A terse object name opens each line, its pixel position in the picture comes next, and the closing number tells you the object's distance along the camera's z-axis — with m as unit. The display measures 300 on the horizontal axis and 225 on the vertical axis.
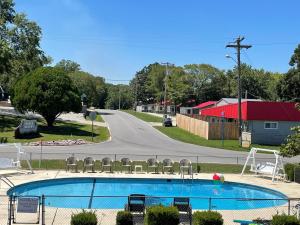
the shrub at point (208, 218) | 10.06
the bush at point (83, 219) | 9.73
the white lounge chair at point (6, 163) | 17.80
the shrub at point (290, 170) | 19.30
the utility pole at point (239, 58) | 33.09
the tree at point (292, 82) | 52.79
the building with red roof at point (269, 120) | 35.23
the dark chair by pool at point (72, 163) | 19.69
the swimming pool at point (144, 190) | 15.57
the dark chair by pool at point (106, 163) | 20.09
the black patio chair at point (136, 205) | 11.64
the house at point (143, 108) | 106.35
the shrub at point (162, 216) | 10.16
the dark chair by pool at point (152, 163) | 20.35
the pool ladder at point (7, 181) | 16.10
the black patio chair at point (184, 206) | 11.52
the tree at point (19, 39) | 47.17
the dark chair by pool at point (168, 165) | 20.55
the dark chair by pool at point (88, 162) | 19.87
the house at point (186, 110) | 78.29
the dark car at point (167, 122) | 52.52
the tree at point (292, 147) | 14.71
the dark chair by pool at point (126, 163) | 20.22
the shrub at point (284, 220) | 9.88
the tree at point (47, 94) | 36.42
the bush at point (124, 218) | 10.56
